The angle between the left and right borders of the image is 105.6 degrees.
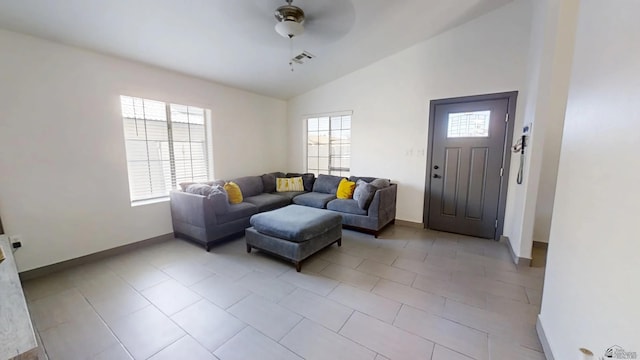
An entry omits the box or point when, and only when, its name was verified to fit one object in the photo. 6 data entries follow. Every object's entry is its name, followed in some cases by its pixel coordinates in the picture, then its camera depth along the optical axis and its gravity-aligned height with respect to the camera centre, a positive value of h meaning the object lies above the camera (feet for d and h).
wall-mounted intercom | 9.52 +0.35
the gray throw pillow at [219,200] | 10.91 -2.16
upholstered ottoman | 8.91 -3.08
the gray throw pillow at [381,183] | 12.69 -1.60
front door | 11.64 -0.62
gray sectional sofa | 10.79 -2.78
